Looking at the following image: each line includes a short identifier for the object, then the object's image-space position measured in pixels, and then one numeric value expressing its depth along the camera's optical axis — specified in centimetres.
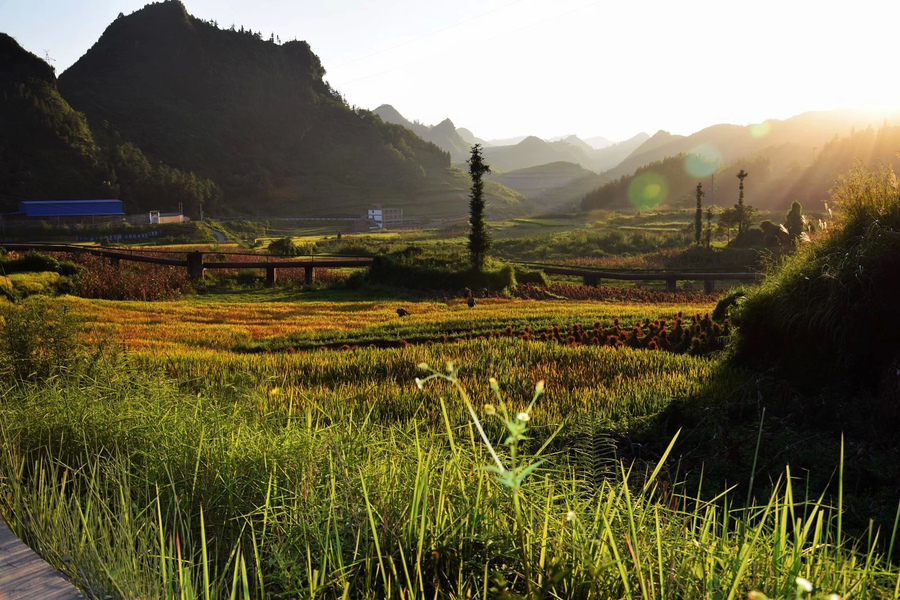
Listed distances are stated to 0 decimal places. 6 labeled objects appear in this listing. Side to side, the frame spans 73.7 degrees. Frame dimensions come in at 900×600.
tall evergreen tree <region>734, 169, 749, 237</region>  3338
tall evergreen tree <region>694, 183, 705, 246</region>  3578
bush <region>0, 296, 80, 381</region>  540
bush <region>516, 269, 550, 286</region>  2244
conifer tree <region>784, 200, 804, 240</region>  2697
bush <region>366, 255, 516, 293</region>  2012
